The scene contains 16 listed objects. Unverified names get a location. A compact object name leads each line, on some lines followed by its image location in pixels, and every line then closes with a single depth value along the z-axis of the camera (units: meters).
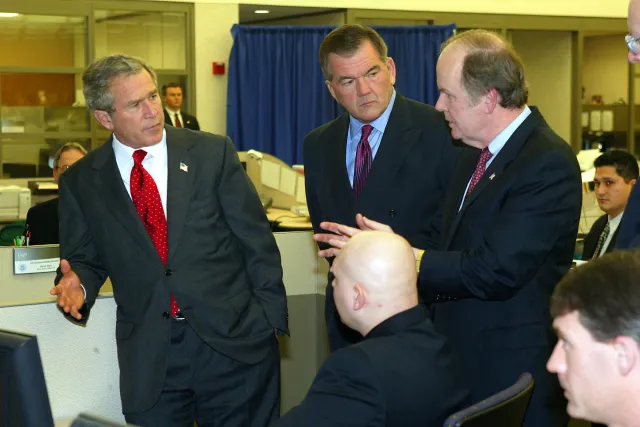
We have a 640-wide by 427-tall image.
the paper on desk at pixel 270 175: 7.96
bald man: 1.88
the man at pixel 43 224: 4.80
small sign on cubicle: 3.66
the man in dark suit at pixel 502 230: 2.39
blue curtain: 10.32
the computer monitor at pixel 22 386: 1.35
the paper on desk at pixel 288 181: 7.92
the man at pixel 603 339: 1.27
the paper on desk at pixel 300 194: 7.90
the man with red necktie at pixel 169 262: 2.78
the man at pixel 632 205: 2.04
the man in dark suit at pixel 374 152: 3.03
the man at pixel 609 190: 4.75
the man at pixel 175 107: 9.81
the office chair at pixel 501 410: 1.80
